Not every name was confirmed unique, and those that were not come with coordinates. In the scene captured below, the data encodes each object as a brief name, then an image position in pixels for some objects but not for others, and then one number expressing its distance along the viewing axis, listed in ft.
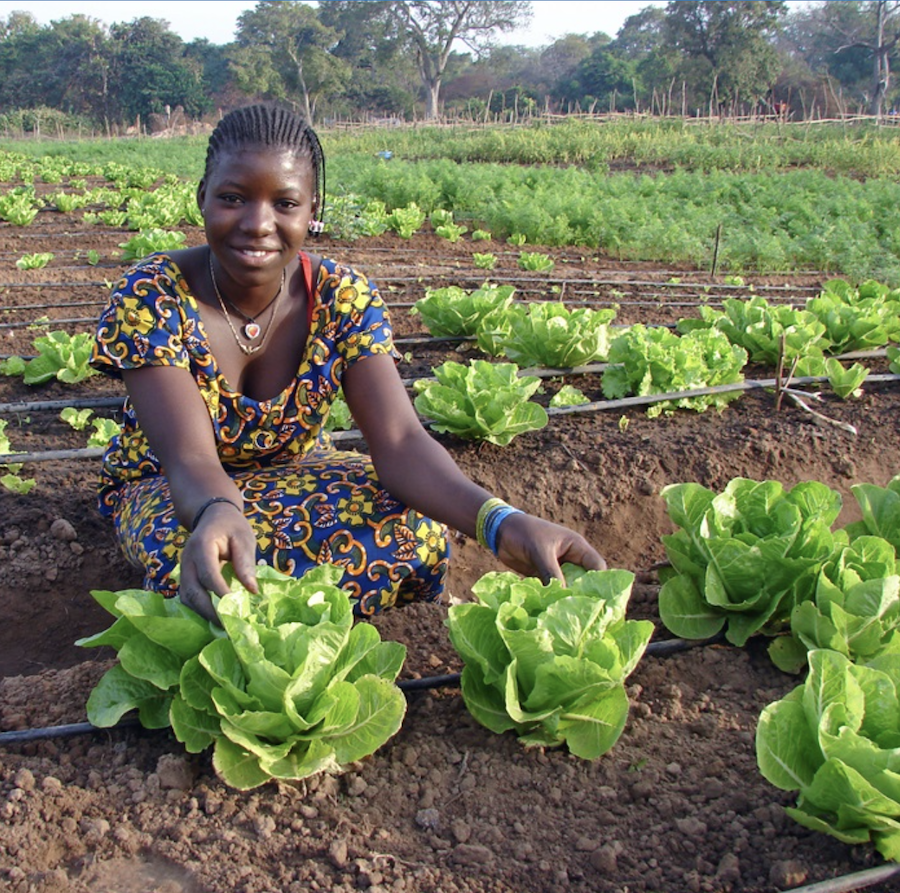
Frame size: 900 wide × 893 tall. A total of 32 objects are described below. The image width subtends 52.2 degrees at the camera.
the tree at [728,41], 111.96
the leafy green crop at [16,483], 11.10
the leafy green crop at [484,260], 24.25
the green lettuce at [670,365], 14.12
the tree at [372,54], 150.23
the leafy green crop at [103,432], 12.30
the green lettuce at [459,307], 16.51
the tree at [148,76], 143.64
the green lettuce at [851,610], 6.99
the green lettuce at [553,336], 14.67
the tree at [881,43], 101.95
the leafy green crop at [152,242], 24.27
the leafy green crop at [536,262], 23.36
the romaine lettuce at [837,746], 5.29
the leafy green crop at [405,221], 31.89
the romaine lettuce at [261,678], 5.78
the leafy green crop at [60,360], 14.84
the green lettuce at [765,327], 15.48
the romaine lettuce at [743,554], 7.67
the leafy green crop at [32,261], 24.06
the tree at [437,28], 155.63
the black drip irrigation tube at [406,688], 6.44
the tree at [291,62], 129.77
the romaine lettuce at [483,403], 11.98
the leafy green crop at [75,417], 13.26
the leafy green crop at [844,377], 14.52
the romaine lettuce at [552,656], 6.11
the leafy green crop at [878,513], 8.68
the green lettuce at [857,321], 16.52
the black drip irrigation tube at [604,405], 11.85
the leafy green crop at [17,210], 34.42
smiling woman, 7.36
